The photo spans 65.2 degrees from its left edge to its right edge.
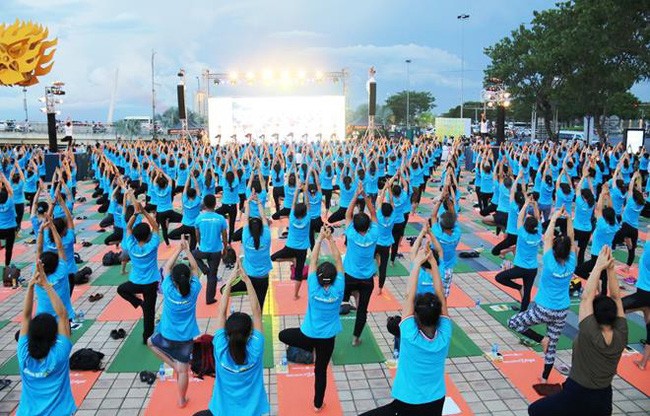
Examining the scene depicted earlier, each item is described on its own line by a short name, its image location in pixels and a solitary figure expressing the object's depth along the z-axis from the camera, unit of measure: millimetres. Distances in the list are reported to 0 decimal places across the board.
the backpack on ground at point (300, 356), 6449
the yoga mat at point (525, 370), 5860
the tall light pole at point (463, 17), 46194
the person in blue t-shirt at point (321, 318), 4980
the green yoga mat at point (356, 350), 6562
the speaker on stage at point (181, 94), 28641
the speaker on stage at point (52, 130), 24156
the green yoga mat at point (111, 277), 9760
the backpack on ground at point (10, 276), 9352
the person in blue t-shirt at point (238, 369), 3674
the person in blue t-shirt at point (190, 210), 10031
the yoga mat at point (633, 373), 5879
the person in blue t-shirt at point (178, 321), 5090
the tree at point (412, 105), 89356
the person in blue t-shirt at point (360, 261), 6648
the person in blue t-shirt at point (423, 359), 3832
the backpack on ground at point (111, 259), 10883
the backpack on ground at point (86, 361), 6254
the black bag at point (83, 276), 9695
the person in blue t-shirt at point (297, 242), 8078
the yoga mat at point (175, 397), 5395
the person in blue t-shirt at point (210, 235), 7825
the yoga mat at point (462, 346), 6750
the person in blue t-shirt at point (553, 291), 5801
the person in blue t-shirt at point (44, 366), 3742
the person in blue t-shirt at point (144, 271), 6453
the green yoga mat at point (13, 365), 6273
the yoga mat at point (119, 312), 7988
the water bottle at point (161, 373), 6084
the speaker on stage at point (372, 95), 29141
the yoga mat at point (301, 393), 5418
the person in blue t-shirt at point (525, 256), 7071
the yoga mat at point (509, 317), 6949
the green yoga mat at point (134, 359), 6344
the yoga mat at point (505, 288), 8898
